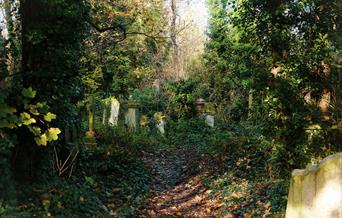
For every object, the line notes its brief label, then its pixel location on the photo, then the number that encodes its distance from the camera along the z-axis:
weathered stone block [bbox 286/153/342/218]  3.17
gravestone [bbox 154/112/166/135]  19.28
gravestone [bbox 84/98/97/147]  11.85
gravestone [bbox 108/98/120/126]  17.26
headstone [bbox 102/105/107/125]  17.15
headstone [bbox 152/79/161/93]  26.27
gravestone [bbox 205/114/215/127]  19.81
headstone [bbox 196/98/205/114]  21.92
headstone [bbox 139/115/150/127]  19.23
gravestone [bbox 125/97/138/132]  17.39
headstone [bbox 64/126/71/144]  8.96
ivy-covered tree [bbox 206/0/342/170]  8.04
